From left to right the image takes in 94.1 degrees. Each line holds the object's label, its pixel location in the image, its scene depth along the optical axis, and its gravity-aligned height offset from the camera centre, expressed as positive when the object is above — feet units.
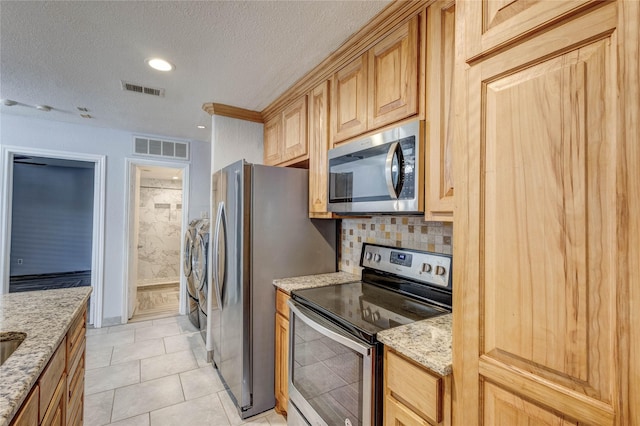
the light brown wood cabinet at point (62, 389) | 2.92 -2.19
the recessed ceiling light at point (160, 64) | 6.42 +3.32
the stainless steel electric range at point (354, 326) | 4.00 -1.70
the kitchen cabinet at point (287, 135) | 7.32 +2.20
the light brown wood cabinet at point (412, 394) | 3.15 -2.01
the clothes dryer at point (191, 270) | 11.37 -2.23
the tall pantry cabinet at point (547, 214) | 1.95 +0.03
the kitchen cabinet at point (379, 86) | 4.53 +2.28
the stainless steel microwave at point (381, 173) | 4.35 +0.72
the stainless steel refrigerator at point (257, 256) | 6.54 -0.96
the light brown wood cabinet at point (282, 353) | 6.31 -3.02
